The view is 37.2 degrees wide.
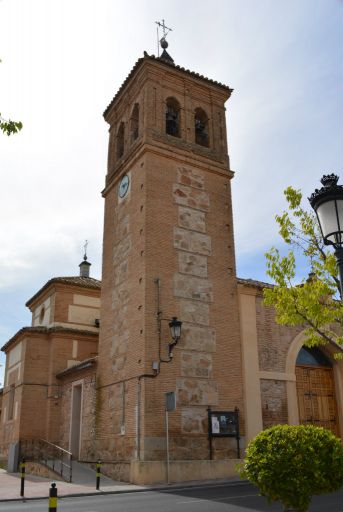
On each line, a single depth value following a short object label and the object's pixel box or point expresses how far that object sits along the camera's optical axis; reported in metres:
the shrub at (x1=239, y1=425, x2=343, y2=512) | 6.18
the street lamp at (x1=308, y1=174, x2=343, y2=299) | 5.57
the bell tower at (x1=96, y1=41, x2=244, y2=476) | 15.71
